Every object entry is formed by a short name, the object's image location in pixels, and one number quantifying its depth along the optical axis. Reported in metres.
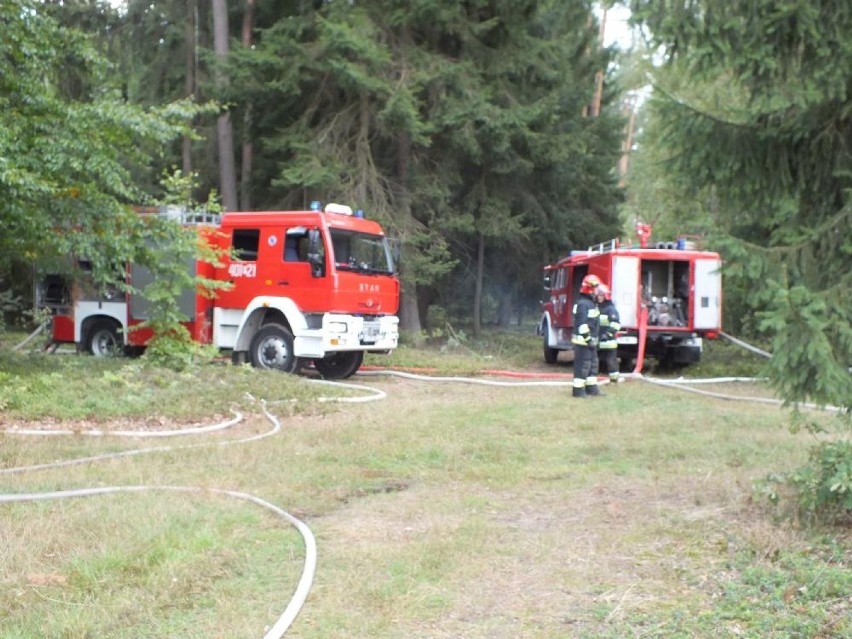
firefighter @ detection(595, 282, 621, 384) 13.03
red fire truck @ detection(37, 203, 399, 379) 13.25
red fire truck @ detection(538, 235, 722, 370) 15.34
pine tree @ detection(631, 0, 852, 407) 4.61
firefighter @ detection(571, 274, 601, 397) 12.05
